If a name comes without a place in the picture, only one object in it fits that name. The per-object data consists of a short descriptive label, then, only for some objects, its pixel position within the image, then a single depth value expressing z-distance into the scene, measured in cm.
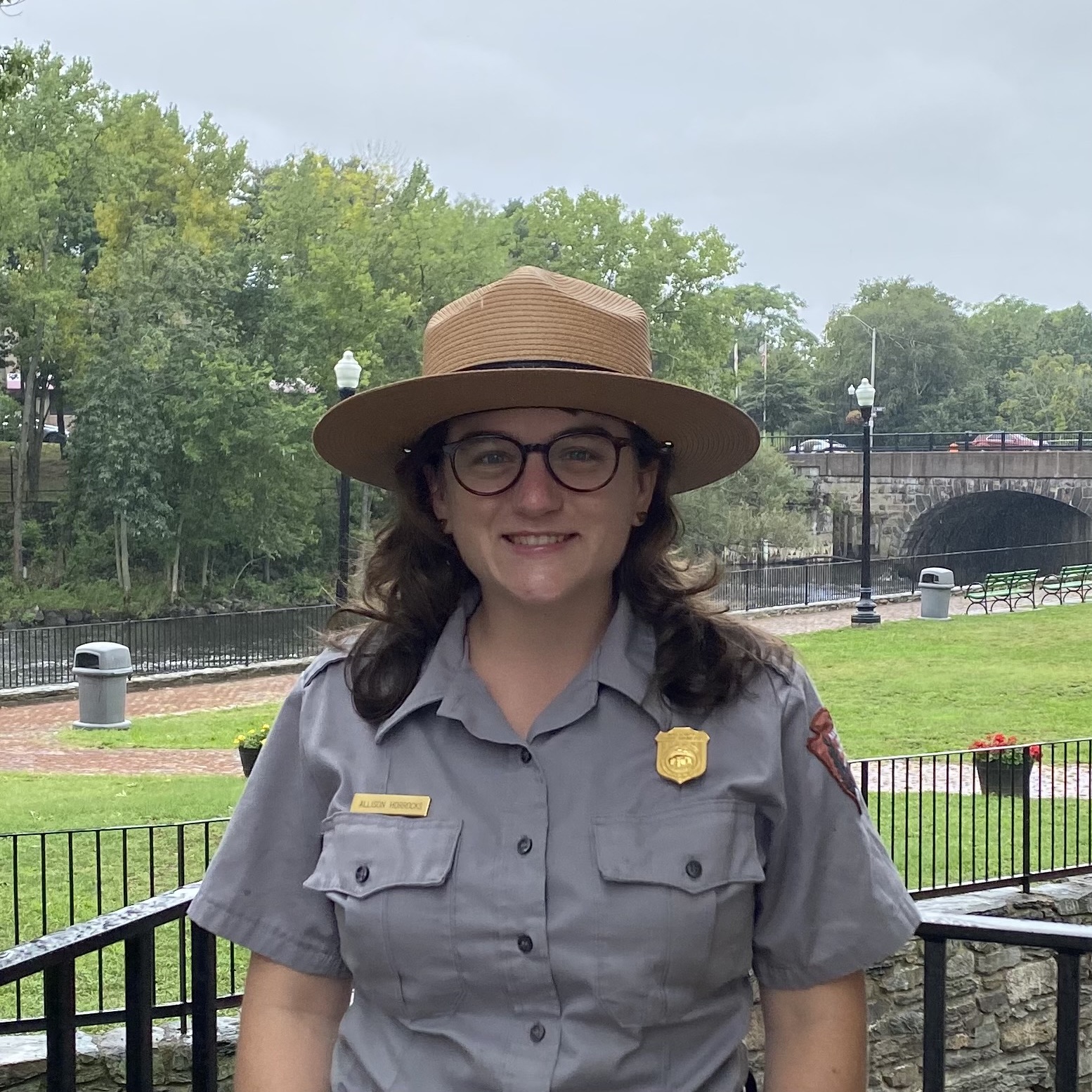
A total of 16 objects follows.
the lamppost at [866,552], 2583
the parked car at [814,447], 5262
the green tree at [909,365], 7400
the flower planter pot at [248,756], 1161
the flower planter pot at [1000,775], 1106
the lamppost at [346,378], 1587
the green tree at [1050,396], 6819
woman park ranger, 182
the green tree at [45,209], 3238
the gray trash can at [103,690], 1658
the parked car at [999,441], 5294
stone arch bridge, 4522
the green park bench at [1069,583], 3072
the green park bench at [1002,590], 2919
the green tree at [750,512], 4072
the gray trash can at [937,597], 2667
